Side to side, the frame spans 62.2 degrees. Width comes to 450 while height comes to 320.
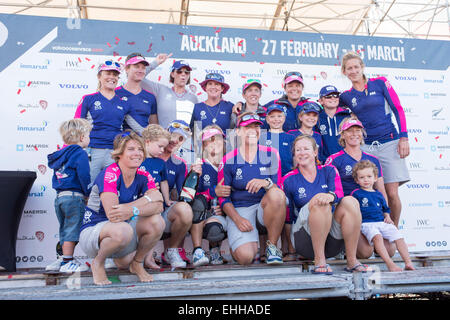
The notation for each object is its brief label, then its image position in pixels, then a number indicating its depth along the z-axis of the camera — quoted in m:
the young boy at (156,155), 2.92
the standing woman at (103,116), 3.31
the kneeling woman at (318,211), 2.52
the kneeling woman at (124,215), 2.27
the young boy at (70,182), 2.83
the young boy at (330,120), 3.51
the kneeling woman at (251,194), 2.79
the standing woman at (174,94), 3.62
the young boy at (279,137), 3.28
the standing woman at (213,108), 3.59
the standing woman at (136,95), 3.50
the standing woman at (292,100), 3.54
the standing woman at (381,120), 3.57
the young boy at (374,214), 2.77
